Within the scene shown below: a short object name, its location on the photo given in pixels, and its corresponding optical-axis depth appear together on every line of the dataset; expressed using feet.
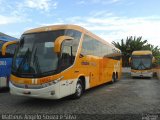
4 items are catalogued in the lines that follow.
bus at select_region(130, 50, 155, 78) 43.86
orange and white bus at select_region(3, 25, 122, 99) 15.12
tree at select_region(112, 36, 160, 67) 95.15
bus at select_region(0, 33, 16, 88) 21.74
